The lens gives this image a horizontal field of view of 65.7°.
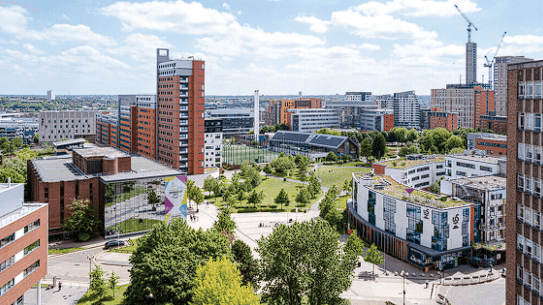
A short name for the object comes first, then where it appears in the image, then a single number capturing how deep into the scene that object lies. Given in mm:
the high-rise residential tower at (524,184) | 24078
